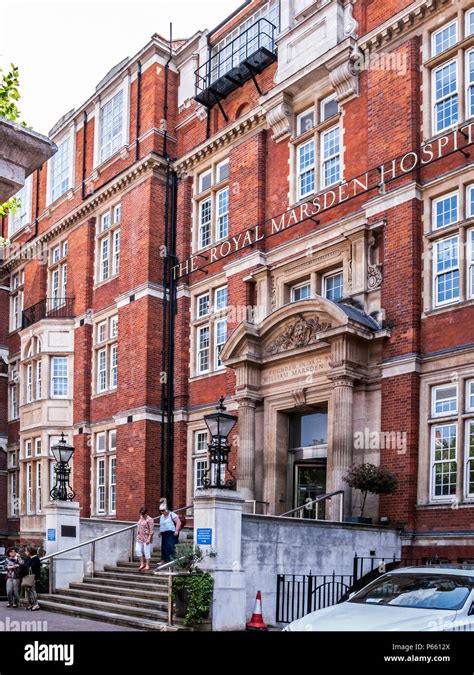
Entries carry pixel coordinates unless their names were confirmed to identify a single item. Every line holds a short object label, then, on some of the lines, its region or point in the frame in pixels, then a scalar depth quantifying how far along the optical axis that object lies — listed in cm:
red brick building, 1839
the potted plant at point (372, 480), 1766
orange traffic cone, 1520
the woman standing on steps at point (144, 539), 1986
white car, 979
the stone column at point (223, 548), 1512
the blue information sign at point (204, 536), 1527
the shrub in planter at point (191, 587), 1487
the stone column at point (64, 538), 2116
